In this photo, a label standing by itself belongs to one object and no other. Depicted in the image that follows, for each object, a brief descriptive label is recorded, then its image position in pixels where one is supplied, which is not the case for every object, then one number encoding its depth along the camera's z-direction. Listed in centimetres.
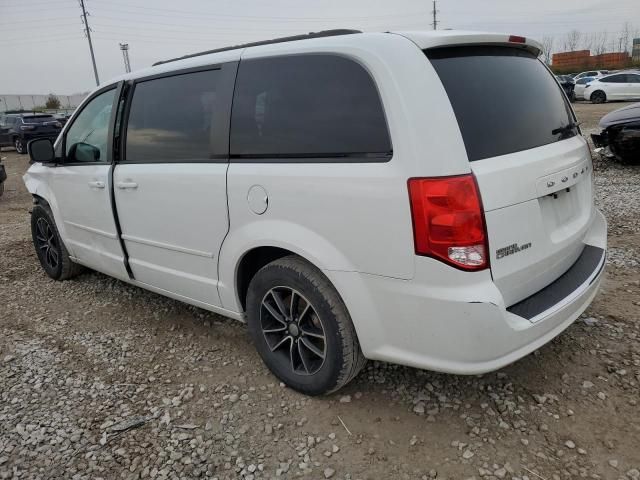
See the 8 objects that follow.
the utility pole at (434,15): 6424
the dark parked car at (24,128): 1938
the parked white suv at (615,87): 2358
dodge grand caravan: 210
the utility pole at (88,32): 4003
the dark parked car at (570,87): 2719
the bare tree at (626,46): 7444
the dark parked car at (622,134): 775
